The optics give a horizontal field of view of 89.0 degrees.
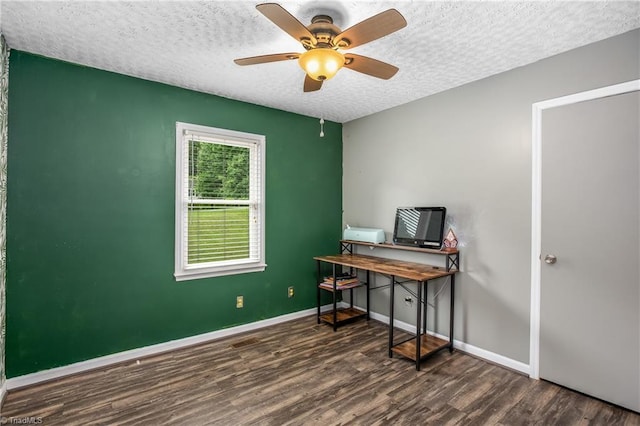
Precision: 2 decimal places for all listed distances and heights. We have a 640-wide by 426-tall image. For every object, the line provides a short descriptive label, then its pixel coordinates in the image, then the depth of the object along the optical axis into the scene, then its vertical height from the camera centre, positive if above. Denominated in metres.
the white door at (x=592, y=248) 2.20 -0.23
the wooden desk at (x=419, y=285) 2.80 -0.65
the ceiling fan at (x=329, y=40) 1.66 +1.00
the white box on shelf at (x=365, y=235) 3.78 -0.24
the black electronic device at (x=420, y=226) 3.23 -0.12
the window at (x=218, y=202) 3.25 +0.12
